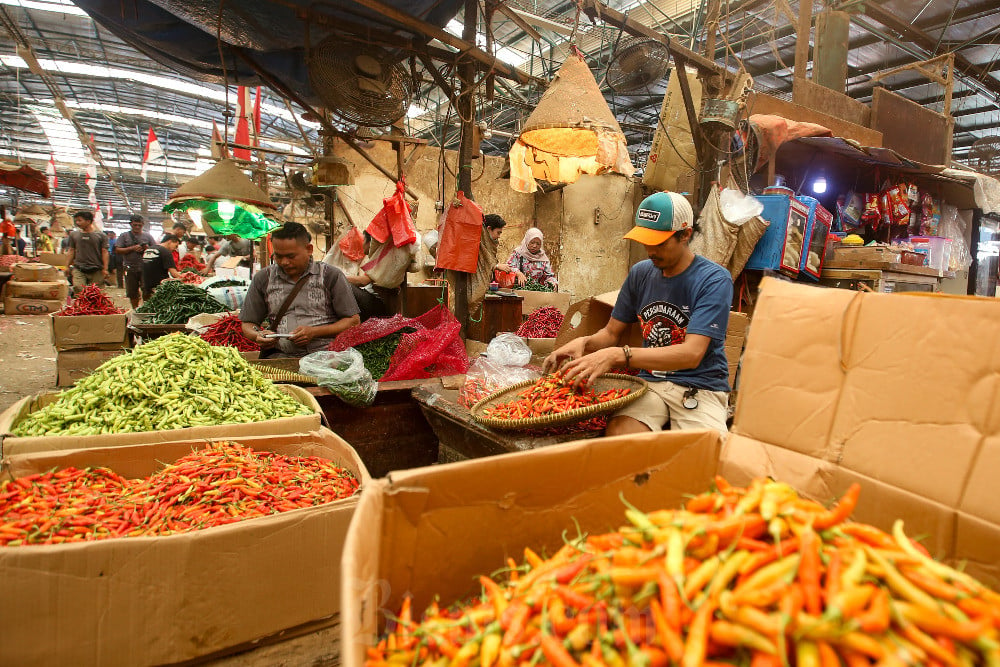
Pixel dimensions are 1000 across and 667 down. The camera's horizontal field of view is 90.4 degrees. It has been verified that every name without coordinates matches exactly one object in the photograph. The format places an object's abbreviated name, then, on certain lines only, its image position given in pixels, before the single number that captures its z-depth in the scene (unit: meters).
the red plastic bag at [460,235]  5.29
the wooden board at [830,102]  7.19
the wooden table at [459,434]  2.72
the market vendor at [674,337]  2.63
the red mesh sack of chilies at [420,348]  4.53
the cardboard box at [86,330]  6.12
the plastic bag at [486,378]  3.54
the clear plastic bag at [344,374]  3.73
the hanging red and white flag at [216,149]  8.98
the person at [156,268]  9.95
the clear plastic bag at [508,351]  4.29
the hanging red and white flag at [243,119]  8.42
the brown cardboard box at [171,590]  1.68
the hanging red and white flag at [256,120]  9.09
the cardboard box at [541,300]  7.51
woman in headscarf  8.42
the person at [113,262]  20.28
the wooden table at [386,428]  4.00
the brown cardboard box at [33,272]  13.12
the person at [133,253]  11.50
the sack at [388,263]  5.84
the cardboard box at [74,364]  6.23
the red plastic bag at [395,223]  5.55
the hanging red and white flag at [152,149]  12.42
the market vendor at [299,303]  4.45
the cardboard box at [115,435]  2.36
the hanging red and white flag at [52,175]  16.49
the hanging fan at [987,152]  11.05
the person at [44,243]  22.30
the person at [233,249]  13.97
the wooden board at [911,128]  8.30
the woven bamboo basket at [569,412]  2.57
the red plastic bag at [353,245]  6.66
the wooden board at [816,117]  6.74
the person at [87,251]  11.87
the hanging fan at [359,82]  4.52
